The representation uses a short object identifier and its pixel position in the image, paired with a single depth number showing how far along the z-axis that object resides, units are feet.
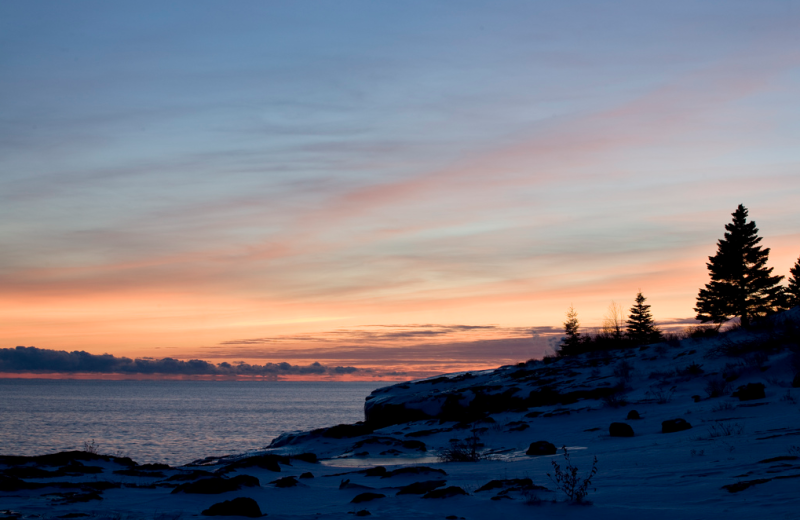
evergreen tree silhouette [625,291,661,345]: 220.37
